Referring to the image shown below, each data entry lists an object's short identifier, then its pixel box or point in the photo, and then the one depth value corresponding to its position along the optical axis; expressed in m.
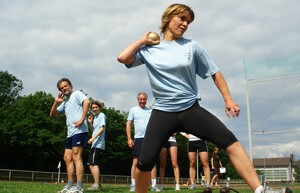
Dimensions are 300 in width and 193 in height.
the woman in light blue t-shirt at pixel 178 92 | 3.86
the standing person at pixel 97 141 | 9.86
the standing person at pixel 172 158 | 10.52
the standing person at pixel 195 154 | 11.33
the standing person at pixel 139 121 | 9.64
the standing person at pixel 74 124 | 7.61
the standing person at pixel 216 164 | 17.59
